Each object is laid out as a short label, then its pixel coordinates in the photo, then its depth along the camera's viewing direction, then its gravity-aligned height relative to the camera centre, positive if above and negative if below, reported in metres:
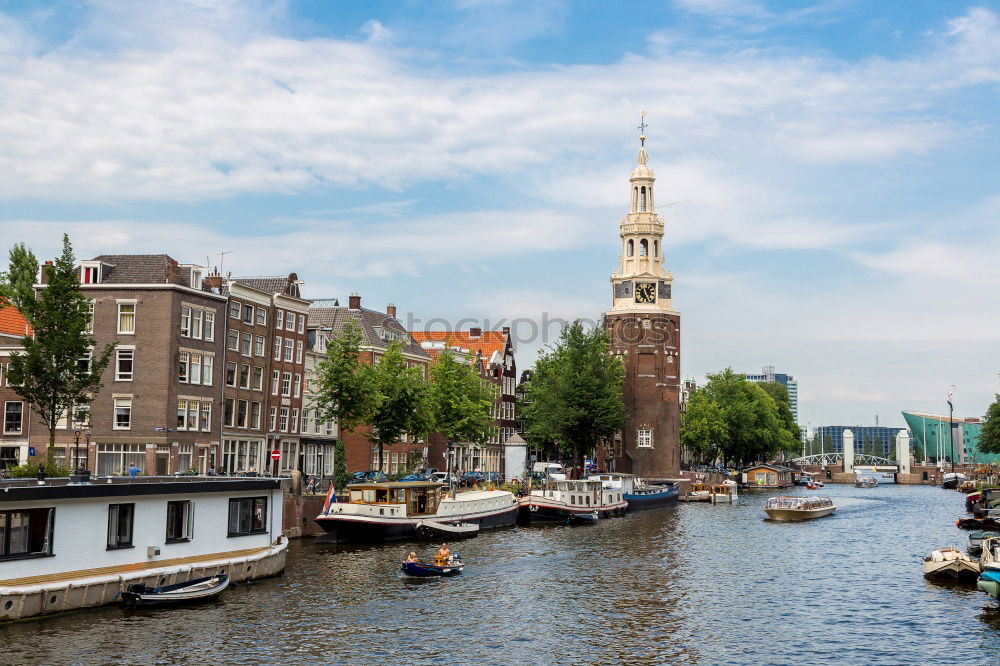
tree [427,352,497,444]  97.56 +4.53
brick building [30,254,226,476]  67.75 +4.78
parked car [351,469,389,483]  77.28 -2.21
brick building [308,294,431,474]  97.06 +9.85
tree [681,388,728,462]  158.50 +4.12
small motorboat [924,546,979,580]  50.66 -5.48
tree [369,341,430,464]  81.12 +3.68
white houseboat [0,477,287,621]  35.59 -3.58
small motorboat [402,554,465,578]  48.78 -5.68
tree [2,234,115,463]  49.62 +4.61
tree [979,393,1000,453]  130.50 +3.03
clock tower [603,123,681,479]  129.75 +13.04
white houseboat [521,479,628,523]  85.31 -4.41
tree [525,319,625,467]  117.12 +6.15
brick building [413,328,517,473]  117.38 +9.03
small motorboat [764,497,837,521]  92.56 -5.07
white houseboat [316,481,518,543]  61.88 -3.99
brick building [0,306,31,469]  69.88 +1.42
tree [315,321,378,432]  77.50 +4.61
